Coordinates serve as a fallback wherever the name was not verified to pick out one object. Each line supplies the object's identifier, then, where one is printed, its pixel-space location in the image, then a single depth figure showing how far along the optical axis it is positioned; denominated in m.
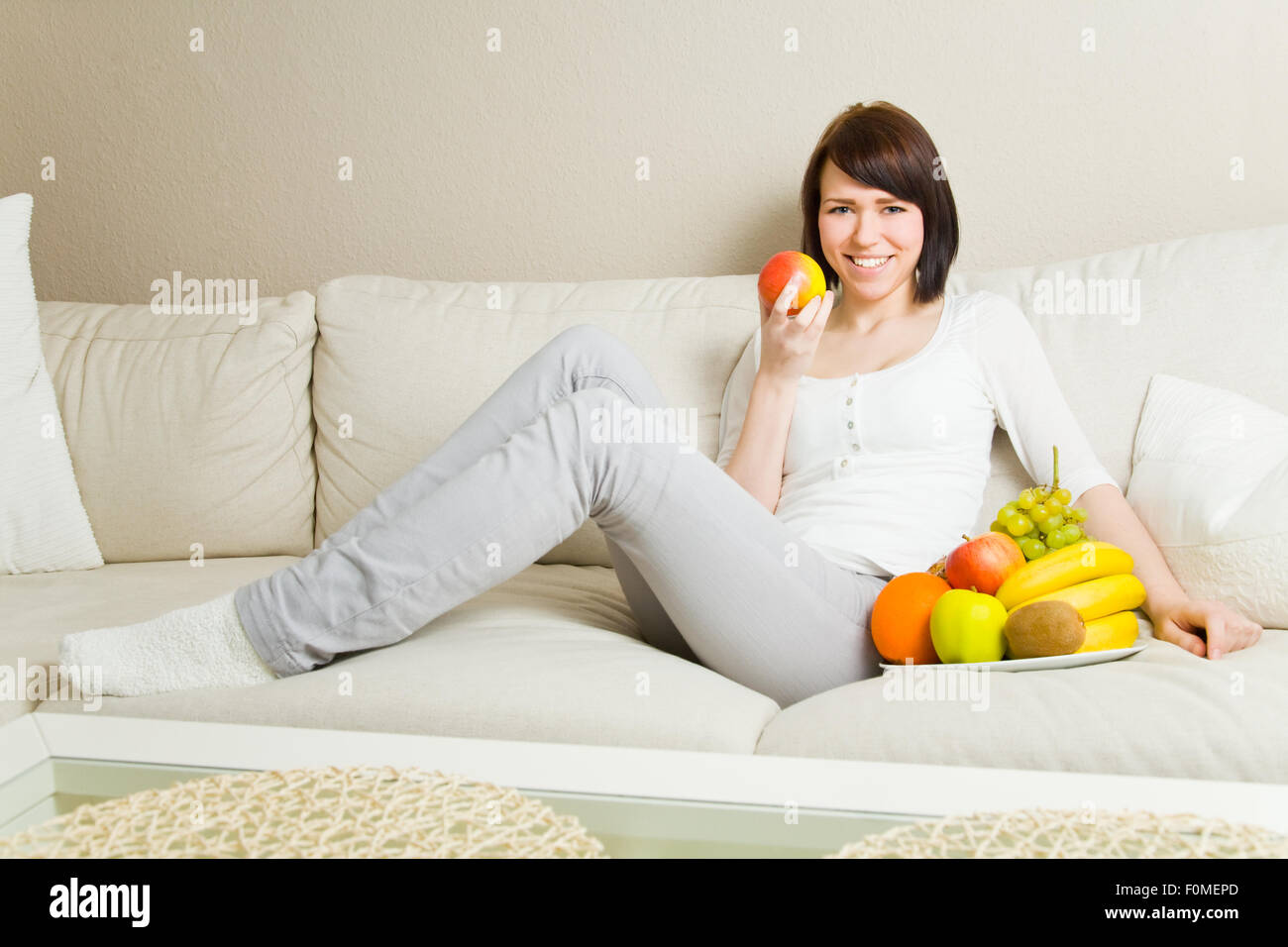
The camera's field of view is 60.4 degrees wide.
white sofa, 1.13
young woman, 1.29
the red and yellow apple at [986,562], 1.31
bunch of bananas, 1.28
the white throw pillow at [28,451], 1.90
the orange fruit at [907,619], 1.33
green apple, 1.25
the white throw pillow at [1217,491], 1.39
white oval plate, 1.24
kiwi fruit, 1.22
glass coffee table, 0.85
